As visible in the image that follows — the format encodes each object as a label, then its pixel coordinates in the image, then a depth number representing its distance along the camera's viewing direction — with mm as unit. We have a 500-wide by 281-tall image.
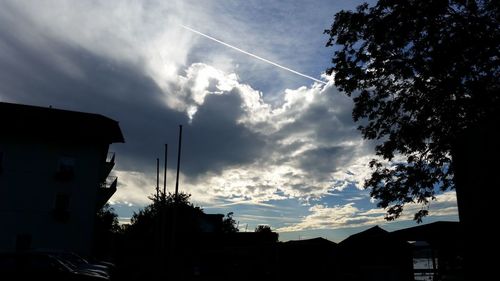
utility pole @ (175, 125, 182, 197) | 33109
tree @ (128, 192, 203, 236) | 57625
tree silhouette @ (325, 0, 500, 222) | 14539
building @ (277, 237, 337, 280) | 29828
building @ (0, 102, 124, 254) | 29641
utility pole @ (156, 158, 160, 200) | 42688
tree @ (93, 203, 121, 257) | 62812
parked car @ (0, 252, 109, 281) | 12758
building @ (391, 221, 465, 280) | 15812
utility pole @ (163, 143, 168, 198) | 39103
